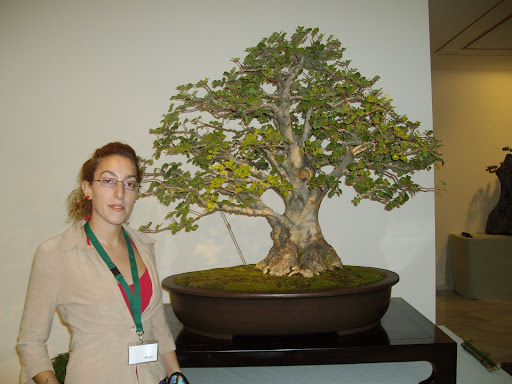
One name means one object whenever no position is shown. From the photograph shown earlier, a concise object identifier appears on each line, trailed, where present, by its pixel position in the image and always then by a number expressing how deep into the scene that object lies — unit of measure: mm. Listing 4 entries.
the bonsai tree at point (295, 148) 1394
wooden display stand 1298
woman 1053
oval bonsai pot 1342
